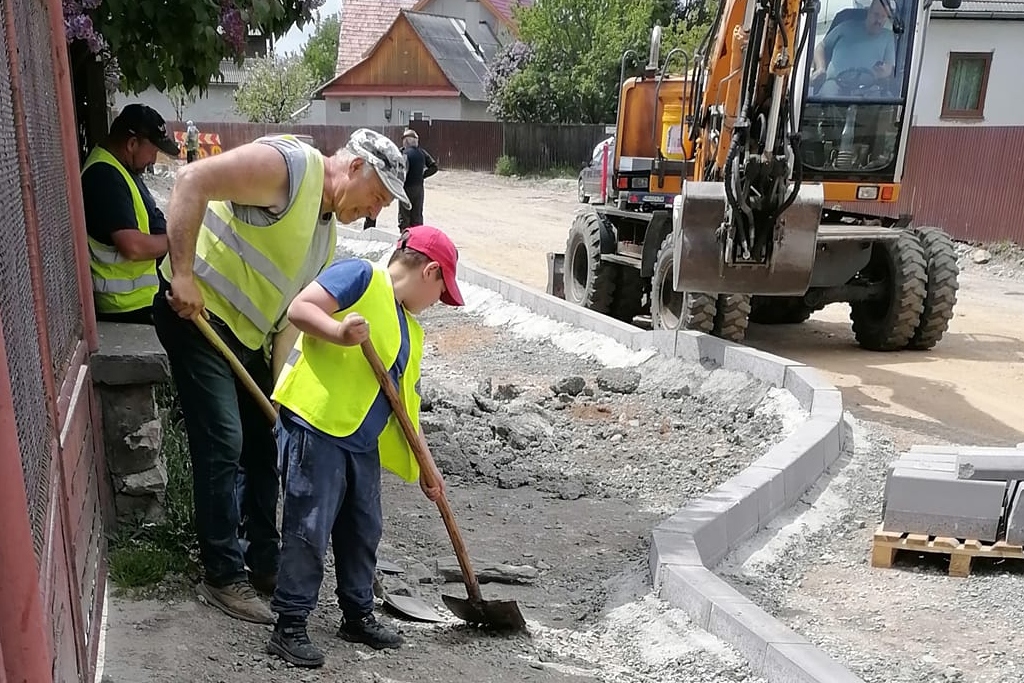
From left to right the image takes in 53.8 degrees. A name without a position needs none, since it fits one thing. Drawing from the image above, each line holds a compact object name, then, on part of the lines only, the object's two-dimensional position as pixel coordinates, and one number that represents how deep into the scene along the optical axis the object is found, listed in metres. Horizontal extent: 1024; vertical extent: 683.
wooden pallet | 4.61
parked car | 16.09
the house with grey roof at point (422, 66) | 43.72
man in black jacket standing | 14.77
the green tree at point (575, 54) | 33.91
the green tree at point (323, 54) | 77.67
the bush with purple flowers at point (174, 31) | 4.68
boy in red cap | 3.26
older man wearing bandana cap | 3.34
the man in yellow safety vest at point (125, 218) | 4.44
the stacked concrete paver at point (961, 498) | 4.68
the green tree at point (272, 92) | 52.25
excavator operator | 8.80
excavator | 7.39
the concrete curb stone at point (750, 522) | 3.62
